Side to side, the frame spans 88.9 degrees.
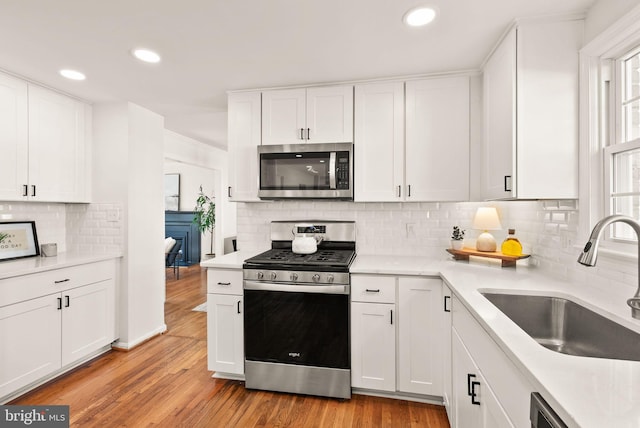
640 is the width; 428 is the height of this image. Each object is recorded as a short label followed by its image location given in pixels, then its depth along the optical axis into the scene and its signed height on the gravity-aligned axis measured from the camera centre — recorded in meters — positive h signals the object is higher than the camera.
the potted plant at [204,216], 6.52 -0.06
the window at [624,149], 1.51 +0.31
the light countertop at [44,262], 2.21 -0.38
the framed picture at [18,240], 2.59 -0.22
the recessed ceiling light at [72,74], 2.43 +1.05
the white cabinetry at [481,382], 0.98 -0.62
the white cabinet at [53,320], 2.16 -0.81
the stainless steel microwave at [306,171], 2.52 +0.33
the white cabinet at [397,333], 2.14 -0.80
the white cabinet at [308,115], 2.60 +0.80
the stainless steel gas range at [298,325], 2.21 -0.78
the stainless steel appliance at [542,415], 0.74 -0.48
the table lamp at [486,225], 2.39 -0.09
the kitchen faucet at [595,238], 1.11 -0.08
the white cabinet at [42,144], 2.46 +0.57
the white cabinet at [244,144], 2.76 +0.59
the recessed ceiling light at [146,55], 2.12 +1.05
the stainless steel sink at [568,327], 1.19 -0.49
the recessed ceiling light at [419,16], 1.69 +1.06
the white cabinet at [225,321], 2.40 -0.80
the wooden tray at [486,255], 2.17 -0.29
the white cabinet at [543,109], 1.75 +0.58
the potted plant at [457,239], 2.50 -0.20
